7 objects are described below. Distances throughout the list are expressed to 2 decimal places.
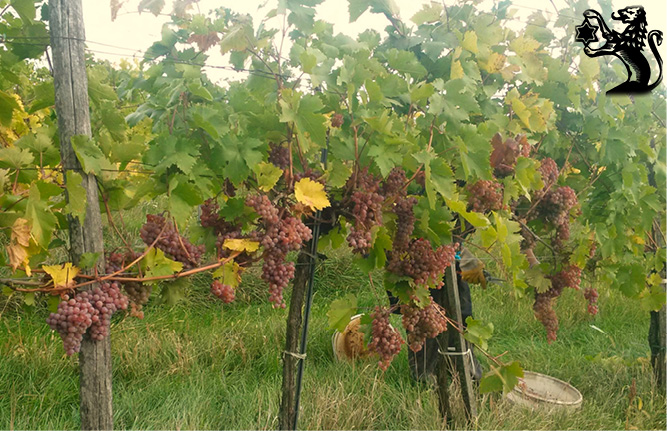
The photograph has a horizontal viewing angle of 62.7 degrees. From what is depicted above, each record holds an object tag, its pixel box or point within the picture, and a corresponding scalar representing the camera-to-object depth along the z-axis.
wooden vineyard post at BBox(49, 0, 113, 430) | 1.74
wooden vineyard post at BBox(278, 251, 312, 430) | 2.34
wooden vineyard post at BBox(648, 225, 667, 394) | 3.93
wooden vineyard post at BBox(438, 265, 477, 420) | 2.92
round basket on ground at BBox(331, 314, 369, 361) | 4.01
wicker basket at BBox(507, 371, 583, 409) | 3.35
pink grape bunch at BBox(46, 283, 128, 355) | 1.63
